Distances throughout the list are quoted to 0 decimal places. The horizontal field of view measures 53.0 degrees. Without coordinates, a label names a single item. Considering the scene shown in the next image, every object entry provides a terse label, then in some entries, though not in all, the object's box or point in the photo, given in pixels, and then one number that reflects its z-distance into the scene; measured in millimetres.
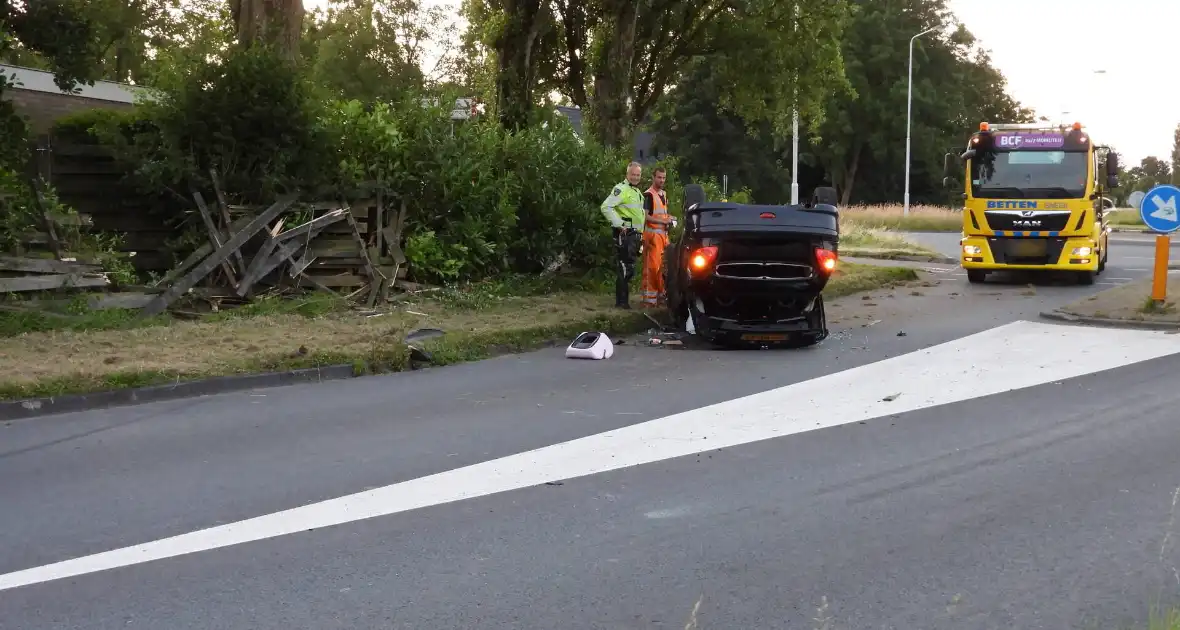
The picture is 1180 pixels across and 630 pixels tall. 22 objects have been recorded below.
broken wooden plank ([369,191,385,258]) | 14703
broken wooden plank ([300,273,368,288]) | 14055
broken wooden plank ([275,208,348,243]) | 13656
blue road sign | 13844
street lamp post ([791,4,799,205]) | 32531
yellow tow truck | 20047
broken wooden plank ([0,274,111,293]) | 11641
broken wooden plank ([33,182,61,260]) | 12555
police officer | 14195
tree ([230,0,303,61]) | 15133
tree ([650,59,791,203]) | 71375
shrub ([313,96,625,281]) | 14898
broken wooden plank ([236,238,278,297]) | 13203
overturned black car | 11594
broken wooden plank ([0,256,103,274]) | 11758
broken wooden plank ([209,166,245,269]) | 13477
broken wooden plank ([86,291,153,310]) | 12055
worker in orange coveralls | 14312
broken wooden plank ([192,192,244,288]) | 13312
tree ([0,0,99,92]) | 12422
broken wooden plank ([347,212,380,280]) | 14117
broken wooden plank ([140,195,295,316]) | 12516
